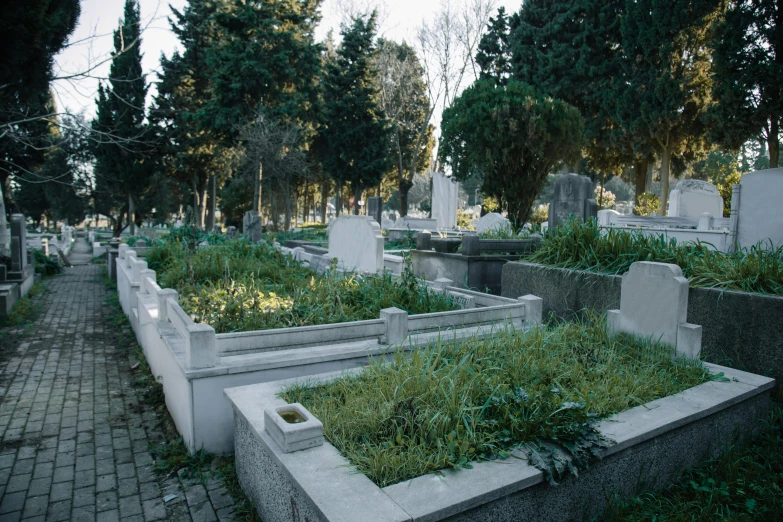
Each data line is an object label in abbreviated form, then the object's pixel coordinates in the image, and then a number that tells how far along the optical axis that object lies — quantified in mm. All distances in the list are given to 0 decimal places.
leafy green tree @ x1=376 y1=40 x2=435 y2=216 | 31203
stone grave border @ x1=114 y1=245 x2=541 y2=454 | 3891
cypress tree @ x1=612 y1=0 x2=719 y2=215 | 21000
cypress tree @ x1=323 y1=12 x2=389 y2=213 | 28750
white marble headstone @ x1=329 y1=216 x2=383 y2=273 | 9047
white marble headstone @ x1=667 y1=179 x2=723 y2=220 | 18703
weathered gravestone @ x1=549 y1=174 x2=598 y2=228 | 10875
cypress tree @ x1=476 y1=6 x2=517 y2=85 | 27750
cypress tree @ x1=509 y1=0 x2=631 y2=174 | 24188
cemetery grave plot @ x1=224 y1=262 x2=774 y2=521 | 2455
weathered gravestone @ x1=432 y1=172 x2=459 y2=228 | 20156
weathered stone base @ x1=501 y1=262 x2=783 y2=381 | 4582
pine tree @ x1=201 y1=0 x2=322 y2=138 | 25422
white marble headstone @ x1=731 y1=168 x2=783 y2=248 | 8047
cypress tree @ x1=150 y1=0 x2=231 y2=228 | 28875
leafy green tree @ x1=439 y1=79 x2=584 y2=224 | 16984
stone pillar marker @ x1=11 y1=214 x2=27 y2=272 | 10797
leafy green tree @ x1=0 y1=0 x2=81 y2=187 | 7199
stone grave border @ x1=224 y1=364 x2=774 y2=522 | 2303
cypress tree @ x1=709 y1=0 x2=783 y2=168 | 17344
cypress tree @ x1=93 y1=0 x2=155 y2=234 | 25188
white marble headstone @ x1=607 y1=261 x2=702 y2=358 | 4441
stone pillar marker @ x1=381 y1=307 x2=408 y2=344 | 4496
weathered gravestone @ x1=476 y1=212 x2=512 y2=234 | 15574
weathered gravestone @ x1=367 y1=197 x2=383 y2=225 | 18328
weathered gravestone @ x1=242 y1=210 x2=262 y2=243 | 16180
